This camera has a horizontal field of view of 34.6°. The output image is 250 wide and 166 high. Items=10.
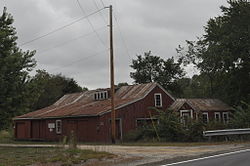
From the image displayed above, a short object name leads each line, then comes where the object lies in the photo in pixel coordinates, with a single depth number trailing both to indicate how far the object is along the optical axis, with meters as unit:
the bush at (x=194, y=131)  30.20
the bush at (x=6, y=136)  51.20
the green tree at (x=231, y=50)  43.72
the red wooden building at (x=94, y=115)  39.16
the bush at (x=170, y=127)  31.58
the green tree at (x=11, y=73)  26.12
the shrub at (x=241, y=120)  30.77
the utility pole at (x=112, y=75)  31.49
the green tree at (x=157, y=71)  77.50
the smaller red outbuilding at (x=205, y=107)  43.72
